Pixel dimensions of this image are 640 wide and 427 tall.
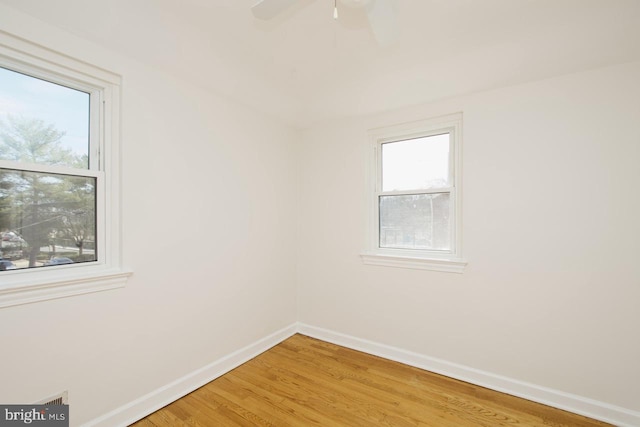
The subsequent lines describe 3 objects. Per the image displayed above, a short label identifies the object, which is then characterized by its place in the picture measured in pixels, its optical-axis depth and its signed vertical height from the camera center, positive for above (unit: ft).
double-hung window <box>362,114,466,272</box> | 8.43 +0.57
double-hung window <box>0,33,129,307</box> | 4.97 +0.71
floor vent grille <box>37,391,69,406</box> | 5.12 -3.41
